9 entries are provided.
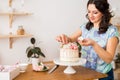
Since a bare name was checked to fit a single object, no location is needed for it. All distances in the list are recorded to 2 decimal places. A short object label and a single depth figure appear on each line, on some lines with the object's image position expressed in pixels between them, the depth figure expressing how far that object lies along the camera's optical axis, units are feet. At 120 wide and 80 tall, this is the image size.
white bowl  5.57
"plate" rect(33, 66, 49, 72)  5.61
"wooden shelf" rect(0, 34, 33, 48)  10.08
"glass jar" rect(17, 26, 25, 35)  10.26
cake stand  5.22
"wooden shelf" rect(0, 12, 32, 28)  10.03
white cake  5.52
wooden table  4.99
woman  5.94
